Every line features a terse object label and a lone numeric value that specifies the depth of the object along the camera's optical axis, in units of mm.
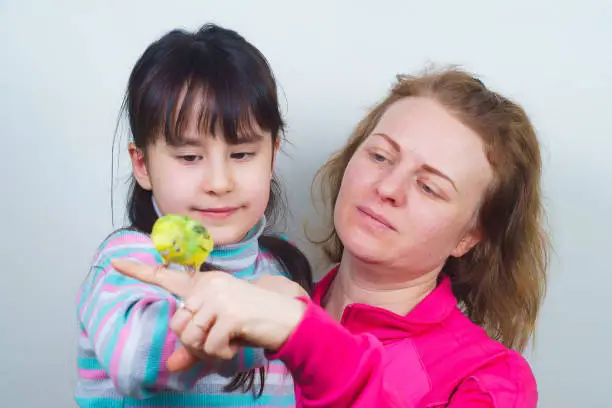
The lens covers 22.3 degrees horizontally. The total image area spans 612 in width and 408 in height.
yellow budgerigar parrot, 1224
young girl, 1348
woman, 1476
